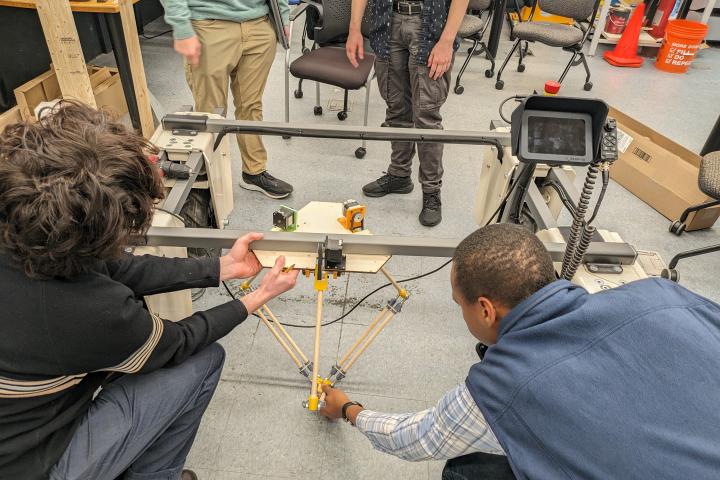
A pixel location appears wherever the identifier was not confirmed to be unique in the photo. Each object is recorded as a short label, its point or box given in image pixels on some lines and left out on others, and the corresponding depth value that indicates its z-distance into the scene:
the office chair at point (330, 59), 2.89
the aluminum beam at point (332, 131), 1.90
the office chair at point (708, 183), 2.21
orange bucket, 4.48
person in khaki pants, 2.05
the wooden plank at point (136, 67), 2.59
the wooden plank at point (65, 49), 2.25
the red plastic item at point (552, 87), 2.23
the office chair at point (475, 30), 3.82
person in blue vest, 0.72
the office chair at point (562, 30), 3.83
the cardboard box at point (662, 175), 2.63
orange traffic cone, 4.64
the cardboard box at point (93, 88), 2.76
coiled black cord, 1.20
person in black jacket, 0.85
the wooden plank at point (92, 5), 2.50
